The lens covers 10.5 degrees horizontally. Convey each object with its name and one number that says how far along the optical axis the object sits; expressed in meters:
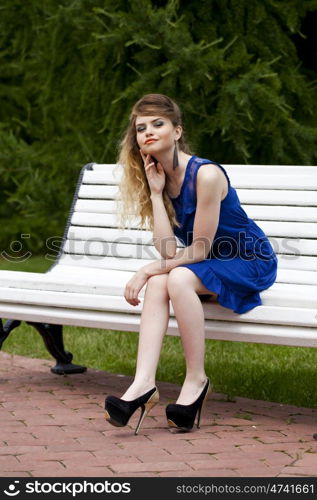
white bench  6.69
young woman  6.59
